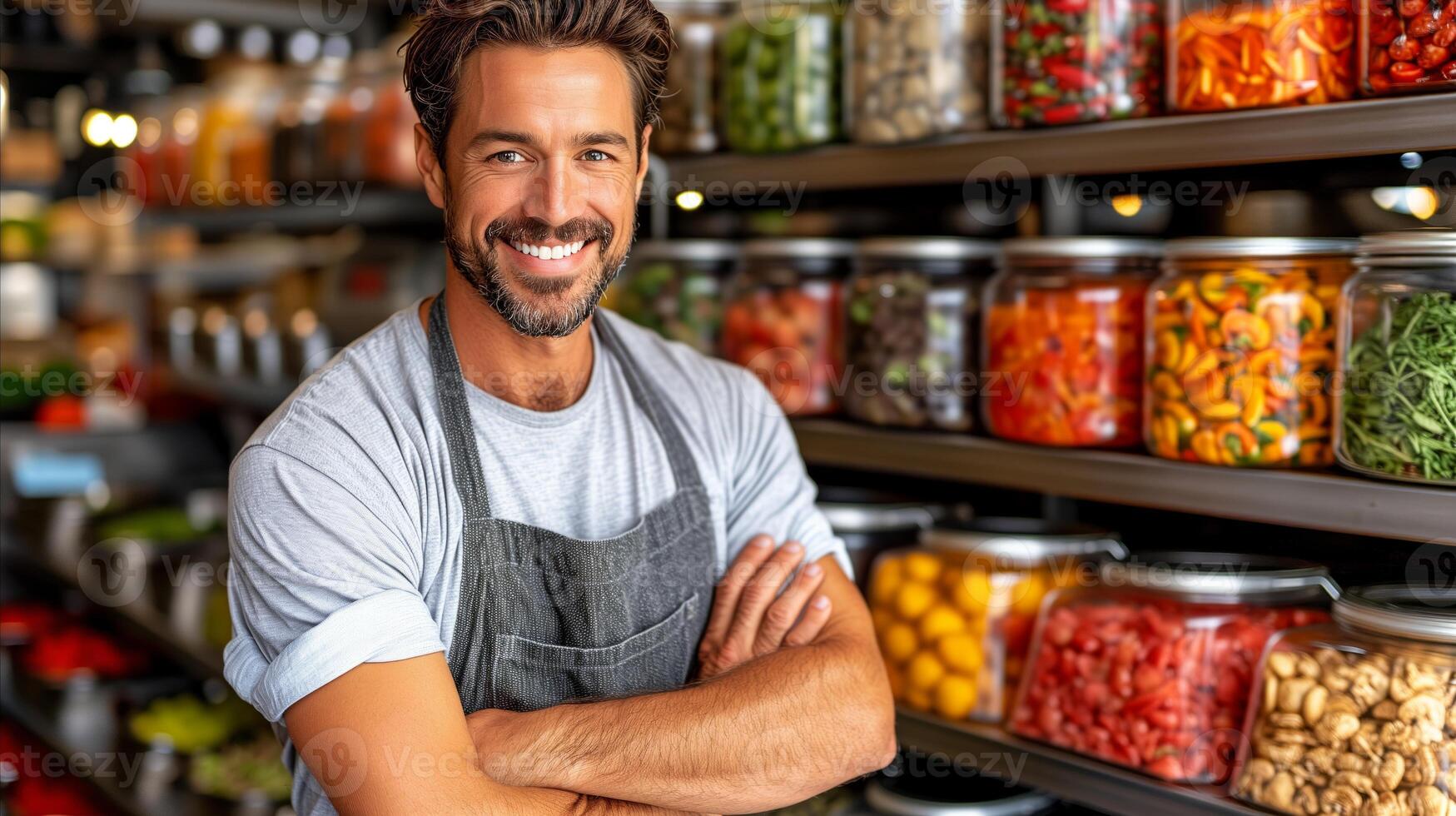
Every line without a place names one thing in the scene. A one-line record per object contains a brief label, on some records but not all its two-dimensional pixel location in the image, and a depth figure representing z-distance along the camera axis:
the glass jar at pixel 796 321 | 1.86
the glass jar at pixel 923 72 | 1.64
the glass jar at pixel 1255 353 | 1.33
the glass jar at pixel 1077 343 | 1.52
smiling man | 1.19
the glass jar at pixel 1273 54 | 1.30
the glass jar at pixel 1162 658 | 1.39
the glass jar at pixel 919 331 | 1.70
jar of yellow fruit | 1.61
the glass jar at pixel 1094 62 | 1.49
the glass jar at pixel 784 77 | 1.80
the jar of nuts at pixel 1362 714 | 1.19
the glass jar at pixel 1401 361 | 1.18
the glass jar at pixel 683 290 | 2.00
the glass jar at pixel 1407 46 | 1.19
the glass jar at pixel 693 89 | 1.97
